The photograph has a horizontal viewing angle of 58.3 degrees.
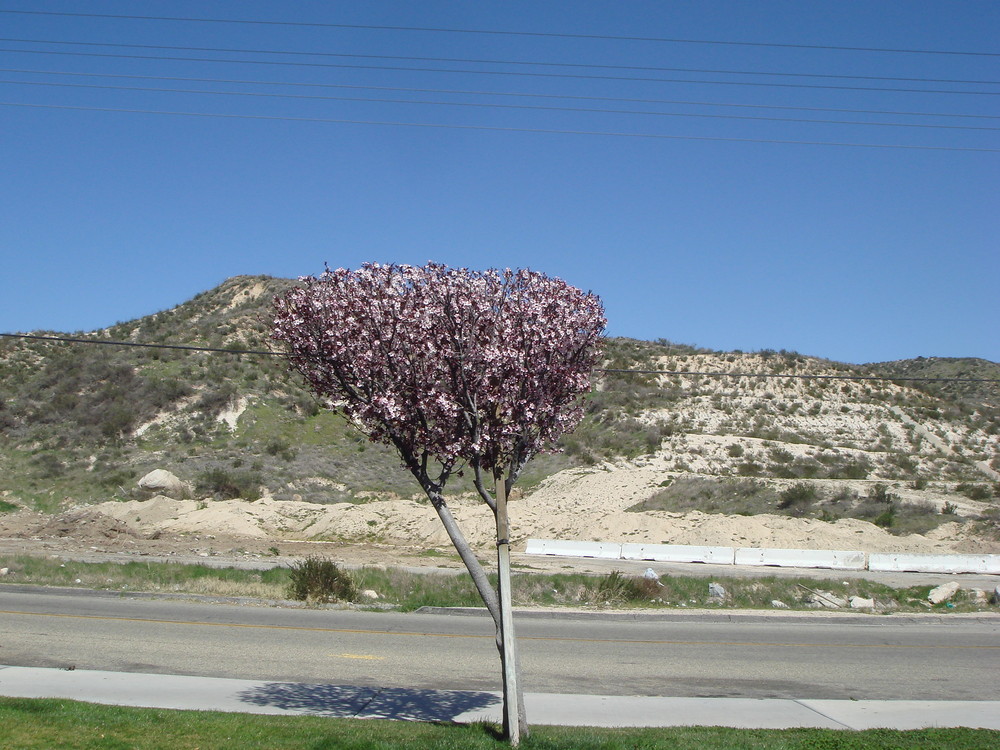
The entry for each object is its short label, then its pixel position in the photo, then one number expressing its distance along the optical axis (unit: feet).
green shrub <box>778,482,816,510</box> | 111.86
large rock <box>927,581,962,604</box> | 66.25
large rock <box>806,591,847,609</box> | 65.71
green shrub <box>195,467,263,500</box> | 125.08
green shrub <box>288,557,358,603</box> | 60.08
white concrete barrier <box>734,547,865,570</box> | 81.71
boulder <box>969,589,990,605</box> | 67.05
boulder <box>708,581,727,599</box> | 65.16
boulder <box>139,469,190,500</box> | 123.24
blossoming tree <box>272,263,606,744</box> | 24.02
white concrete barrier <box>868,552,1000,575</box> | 81.10
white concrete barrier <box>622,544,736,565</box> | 84.94
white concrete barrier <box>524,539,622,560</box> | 88.79
